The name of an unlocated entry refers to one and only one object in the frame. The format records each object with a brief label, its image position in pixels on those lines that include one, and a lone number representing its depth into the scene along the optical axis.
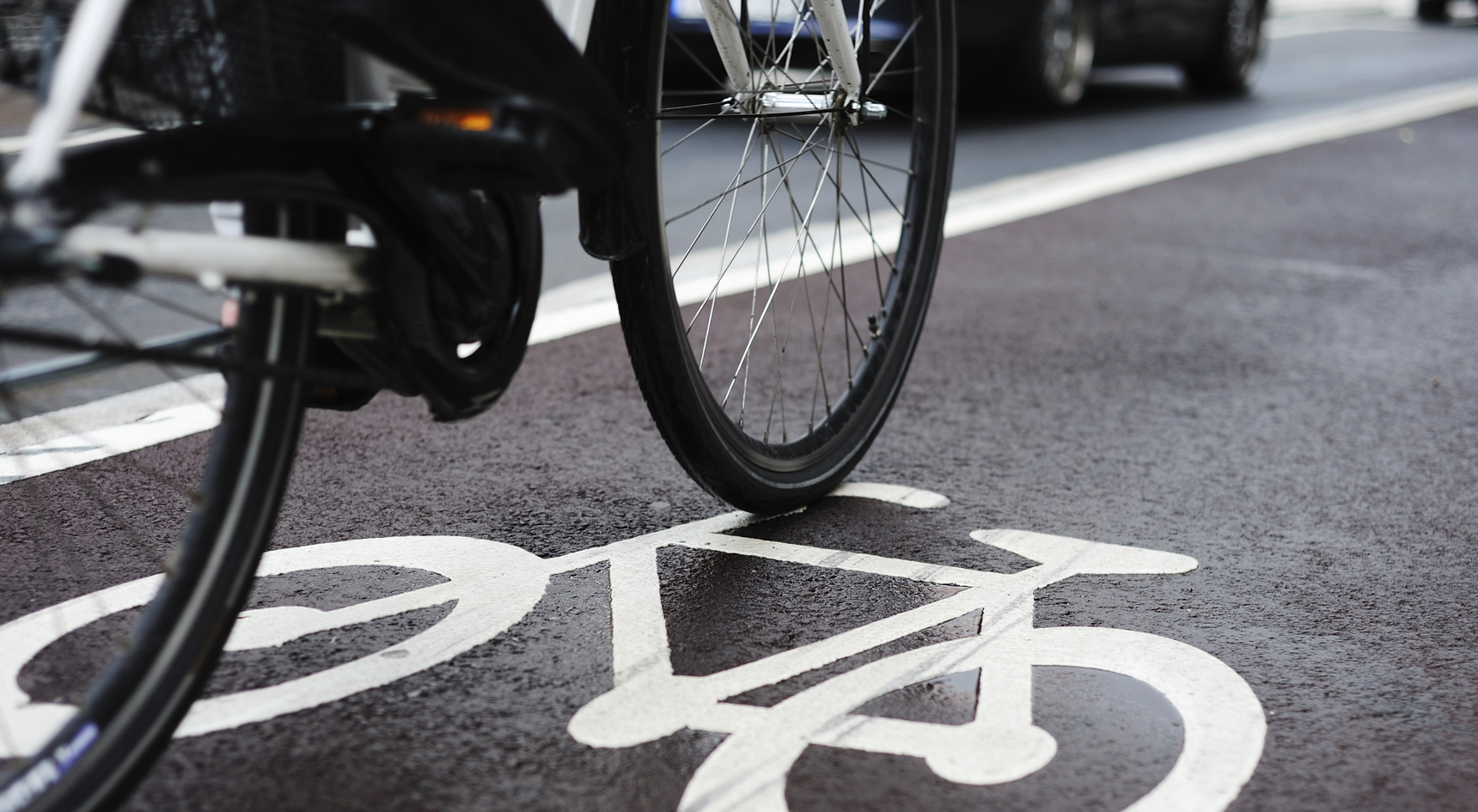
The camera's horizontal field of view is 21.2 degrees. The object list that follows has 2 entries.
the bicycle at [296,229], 2.29
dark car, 9.61
